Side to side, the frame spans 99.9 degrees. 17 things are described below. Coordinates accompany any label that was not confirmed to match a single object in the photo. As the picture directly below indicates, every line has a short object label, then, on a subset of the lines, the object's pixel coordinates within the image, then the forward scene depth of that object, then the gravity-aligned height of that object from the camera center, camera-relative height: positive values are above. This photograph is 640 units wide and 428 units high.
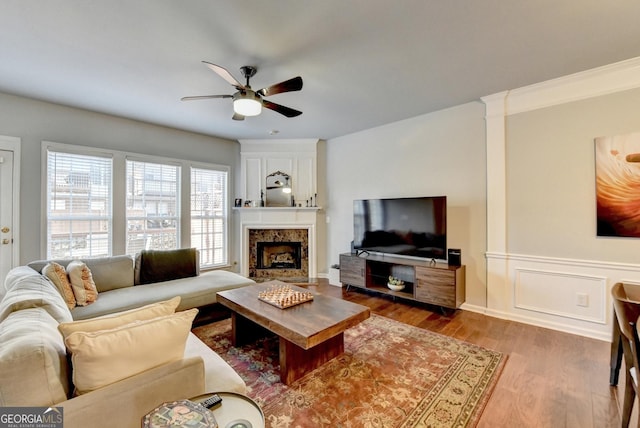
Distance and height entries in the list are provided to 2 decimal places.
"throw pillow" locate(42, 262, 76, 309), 2.40 -0.58
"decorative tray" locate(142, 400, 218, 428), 0.88 -0.68
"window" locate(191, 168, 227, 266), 4.79 +0.04
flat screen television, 3.48 -0.14
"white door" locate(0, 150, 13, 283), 3.12 +0.06
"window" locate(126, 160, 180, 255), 4.09 +0.17
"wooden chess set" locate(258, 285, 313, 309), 2.33 -0.74
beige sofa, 0.94 -0.64
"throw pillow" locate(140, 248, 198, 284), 3.33 -0.62
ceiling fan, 2.19 +1.08
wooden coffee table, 1.89 -0.79
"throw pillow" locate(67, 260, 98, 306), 2.51 -0.64
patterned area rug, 1.70 -1.25
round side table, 1.01 -0.79
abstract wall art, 2.55 +0.30
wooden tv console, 3.26 -0.85
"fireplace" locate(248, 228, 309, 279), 5.13 -0.72
